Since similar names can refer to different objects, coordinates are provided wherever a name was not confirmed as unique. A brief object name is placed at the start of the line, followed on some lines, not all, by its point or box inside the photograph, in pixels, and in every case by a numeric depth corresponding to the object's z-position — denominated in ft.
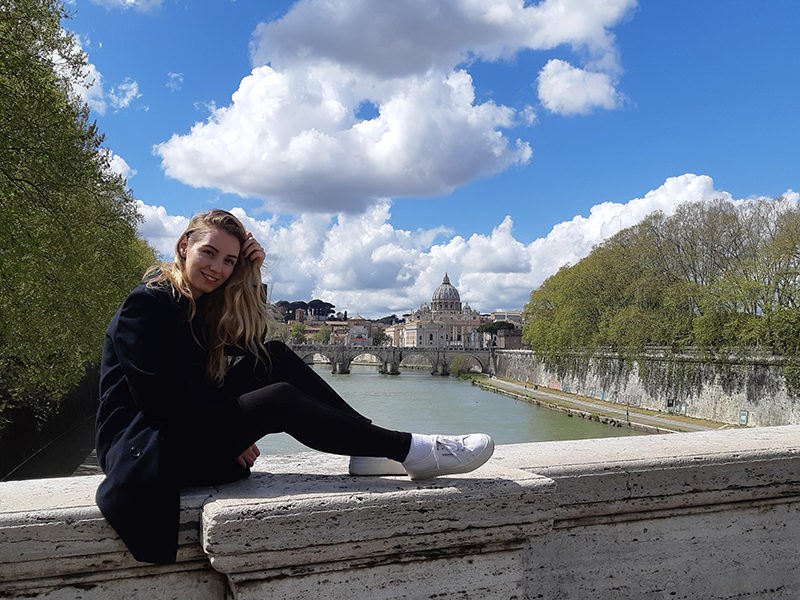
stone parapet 4.30
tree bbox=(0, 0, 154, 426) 25.98
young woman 4.47
